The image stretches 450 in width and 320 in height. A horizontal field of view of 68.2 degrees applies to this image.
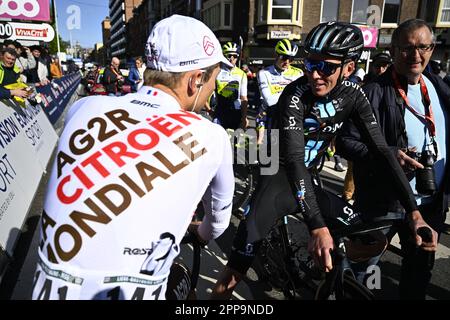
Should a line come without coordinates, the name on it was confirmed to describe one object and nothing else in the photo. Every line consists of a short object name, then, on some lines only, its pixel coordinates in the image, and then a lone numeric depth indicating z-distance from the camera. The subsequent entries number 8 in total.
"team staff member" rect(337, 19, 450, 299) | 2.40
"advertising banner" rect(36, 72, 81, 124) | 9.99
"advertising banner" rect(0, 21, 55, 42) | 13.65
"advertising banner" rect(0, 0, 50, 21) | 13.97
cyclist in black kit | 2.12
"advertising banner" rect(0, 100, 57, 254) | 3.89
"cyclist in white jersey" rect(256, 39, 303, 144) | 5.85
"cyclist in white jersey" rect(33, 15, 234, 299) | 1.23
